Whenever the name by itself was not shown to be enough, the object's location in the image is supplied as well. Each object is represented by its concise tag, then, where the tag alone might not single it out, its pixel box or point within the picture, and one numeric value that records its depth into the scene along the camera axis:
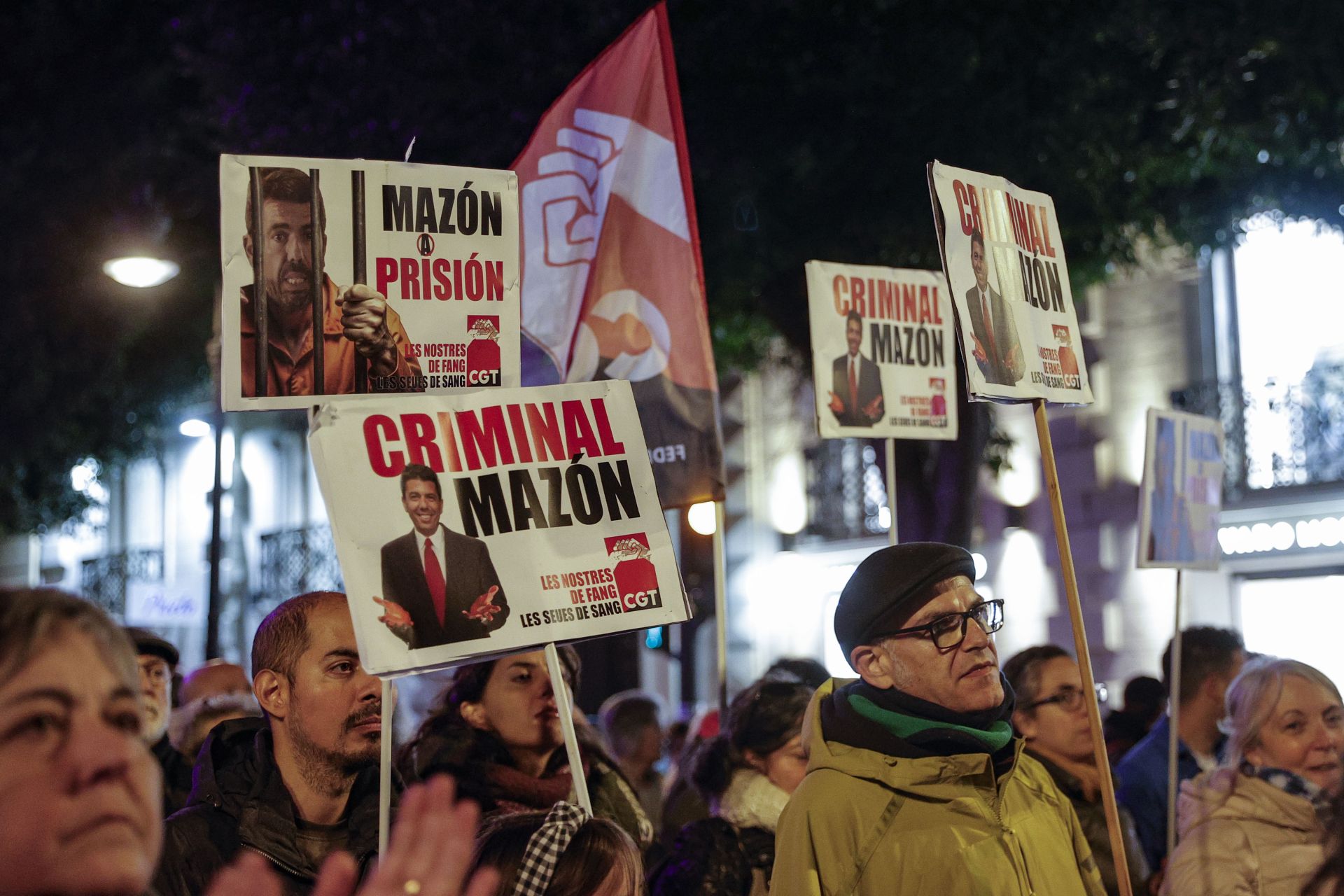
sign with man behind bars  3.63
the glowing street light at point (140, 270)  11.02
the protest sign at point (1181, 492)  5.75
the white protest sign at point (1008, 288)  3.80
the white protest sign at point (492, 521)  3.08
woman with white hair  3.72
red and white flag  5.54
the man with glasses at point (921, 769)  3.18
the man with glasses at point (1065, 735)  4.74
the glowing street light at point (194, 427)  20.55
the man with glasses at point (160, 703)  4.84
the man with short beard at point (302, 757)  3.13
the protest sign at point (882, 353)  5.84
